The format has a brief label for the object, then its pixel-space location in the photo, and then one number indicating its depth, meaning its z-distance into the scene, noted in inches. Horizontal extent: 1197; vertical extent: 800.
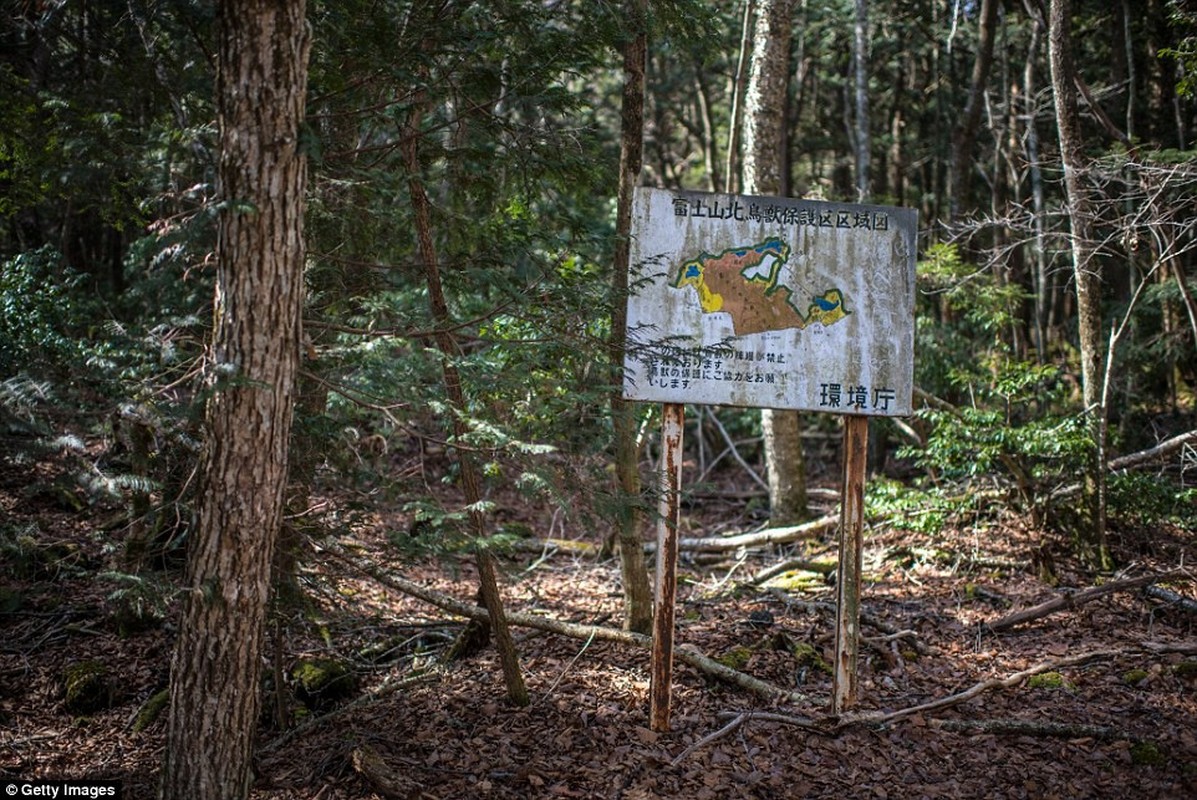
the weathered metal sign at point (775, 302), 240.1
